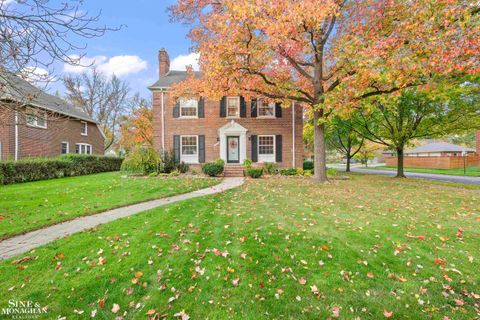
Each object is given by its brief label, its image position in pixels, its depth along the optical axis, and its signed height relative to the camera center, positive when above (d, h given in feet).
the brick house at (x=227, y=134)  48.32 +6.55
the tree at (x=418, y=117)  34.53 +7.78
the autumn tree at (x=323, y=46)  19.66 +13.64
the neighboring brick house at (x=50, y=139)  42.55 +4.79
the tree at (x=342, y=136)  48.88 +6.43
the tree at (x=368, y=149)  79.29 +3.15
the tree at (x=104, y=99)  93.81 +27.27
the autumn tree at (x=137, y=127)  84.58 +13.06
